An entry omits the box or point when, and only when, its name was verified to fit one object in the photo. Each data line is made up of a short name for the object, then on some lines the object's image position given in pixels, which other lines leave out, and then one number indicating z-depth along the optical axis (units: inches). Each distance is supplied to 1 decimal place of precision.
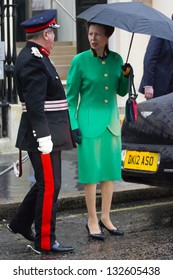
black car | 487.5
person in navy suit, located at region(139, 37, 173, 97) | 594.2
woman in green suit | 461.4
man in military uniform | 410.3
